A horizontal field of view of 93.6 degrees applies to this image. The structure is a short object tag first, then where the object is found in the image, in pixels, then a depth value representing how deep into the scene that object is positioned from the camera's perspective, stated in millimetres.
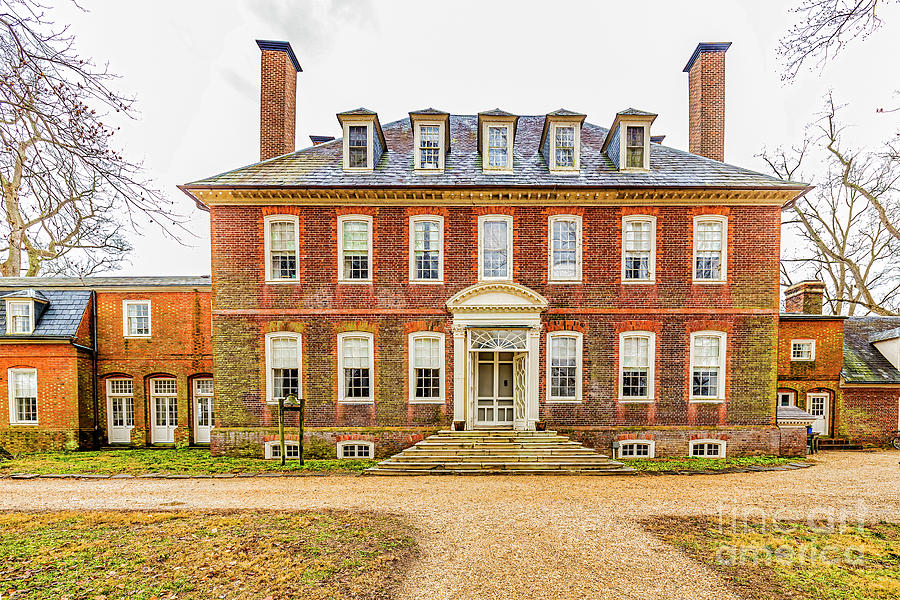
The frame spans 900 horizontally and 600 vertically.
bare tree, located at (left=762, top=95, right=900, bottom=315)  24125
